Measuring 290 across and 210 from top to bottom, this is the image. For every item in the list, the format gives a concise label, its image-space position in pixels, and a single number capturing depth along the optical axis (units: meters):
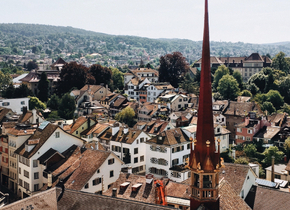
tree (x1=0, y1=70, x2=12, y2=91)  115.24
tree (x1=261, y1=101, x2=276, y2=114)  97.38
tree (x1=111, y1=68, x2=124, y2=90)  129.50
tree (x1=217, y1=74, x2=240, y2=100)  108.75
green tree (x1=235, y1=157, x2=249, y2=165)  60.29
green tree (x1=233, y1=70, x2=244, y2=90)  122.18
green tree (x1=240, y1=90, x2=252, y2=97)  108.12
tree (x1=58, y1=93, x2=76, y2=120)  88.25
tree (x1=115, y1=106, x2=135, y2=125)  85.69
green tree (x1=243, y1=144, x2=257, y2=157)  67.75
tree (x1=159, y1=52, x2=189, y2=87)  125.51
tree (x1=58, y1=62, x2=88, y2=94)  110.00
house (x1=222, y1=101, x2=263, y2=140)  85.62
